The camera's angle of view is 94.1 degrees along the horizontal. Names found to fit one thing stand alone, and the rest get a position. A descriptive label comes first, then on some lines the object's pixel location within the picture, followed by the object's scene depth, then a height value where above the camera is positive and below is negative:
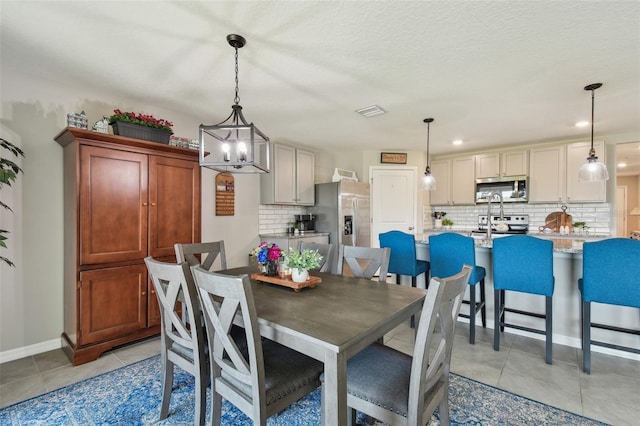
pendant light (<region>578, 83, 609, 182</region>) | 2.88 +0.39
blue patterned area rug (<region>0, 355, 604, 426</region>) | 1.72 -1.22
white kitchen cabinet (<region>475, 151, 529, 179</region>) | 4.95 +0.80
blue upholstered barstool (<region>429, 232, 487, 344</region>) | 2.72 -0.45
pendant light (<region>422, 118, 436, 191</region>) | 3.91 +0.39
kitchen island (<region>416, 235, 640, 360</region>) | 2.47 -0.87
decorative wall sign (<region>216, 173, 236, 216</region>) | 3.85 +0.21
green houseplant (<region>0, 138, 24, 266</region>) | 2.17 +0.34
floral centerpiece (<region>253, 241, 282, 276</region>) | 2.02 -0.31
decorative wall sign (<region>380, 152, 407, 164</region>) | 5.44 +0.96
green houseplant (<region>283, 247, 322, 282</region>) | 1.84 -0.33
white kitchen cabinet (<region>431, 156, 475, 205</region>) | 5.44 +0.56
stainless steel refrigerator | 4.79 -0.02
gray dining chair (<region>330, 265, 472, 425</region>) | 1.13 -0.73
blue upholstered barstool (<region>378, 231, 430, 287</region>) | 3.07 -0.48
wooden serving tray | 1.81 -0.45
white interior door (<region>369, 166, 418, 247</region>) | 5.43 +0.23
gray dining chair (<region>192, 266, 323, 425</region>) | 1.17 -0.73
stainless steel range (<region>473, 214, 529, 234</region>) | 5.07 -0.24
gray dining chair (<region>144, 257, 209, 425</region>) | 1.51 -0.70
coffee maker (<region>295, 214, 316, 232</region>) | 5.05 -0.18
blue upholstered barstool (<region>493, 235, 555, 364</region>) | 2.37 -0.51
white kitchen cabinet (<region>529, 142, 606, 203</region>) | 4.39 +0.54
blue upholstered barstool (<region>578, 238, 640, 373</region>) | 2.07 -0.48
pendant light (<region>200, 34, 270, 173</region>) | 1.87 +0.42
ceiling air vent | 3.33 +1.15
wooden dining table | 1.11 -0.49
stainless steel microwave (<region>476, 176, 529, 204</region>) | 4.89 +0.39
